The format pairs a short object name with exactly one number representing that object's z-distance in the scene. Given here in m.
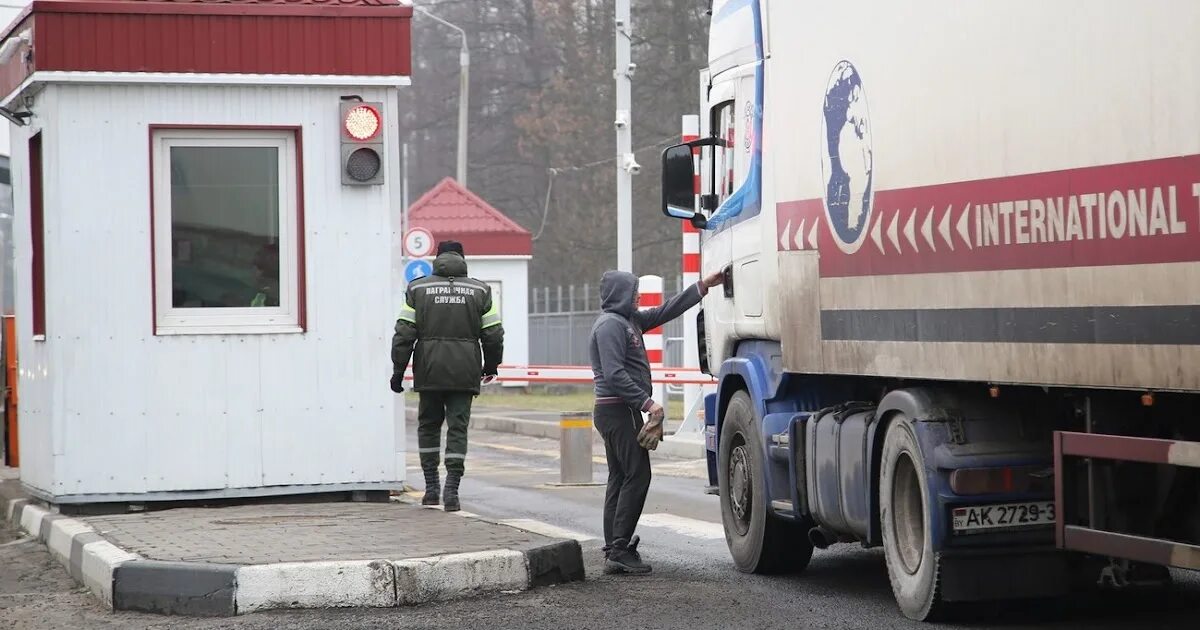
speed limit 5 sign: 29.97
